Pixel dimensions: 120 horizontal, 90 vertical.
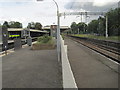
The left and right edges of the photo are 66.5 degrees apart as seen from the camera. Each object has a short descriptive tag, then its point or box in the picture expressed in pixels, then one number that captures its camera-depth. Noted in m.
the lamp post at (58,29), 7.33
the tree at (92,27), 44.26
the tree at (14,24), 64.97
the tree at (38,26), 67.96
